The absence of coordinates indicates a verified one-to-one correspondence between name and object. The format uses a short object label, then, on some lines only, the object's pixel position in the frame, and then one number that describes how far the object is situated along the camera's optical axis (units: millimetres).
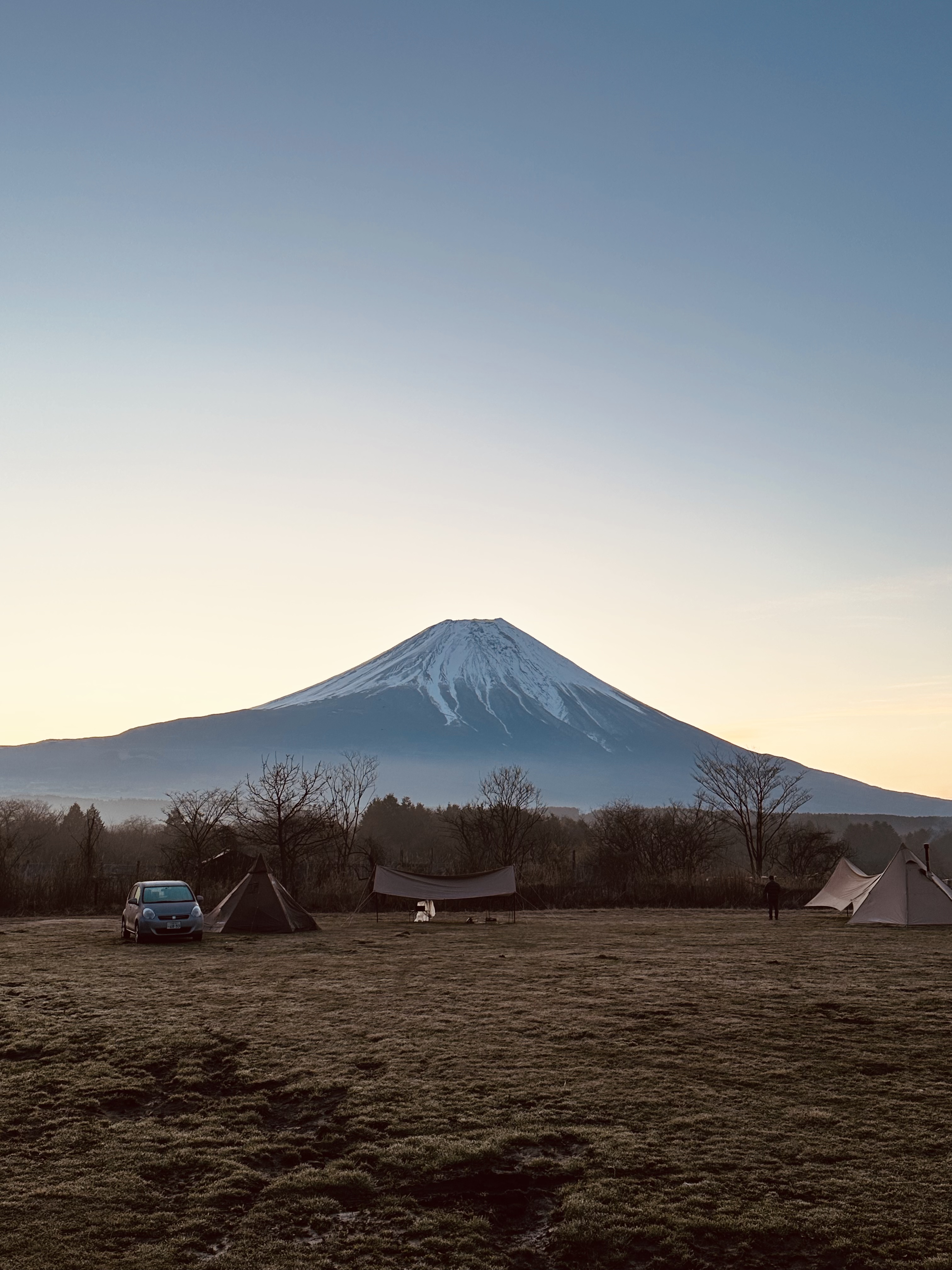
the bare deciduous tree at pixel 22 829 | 37281
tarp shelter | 32031
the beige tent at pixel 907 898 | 27891
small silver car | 24125
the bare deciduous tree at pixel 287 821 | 41344
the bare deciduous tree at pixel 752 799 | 53344
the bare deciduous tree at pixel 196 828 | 42094
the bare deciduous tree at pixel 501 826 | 49562
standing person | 31438
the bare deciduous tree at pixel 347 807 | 48656
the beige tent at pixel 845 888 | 31828
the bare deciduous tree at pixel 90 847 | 36750
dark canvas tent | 26797
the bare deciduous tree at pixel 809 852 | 53125
